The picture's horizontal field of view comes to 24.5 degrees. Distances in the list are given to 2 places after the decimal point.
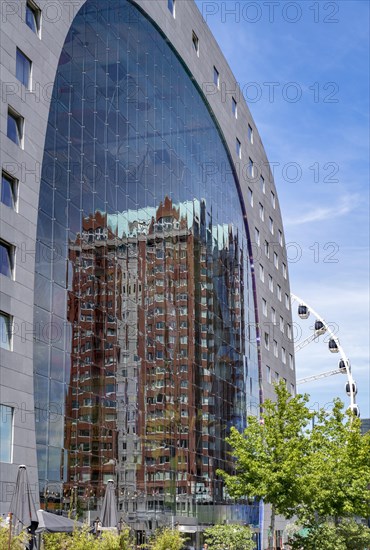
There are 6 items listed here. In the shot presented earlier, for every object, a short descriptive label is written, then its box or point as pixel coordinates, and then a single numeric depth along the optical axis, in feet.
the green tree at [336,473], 142.20
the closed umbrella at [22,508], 79.51
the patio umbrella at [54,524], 84.99
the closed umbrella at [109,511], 103.24
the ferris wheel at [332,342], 299.79
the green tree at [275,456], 133.59
